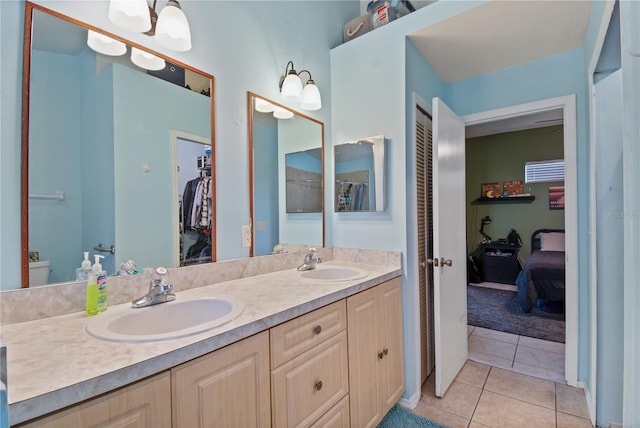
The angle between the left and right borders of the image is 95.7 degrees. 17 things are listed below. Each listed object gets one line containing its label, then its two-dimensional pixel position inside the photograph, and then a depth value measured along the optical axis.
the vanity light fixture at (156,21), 1.09
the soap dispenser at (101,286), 1.01
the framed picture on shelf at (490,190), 5.31
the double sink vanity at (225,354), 0.65
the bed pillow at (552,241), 4.50
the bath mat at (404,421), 1.64
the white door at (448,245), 1.85
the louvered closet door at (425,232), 1.99
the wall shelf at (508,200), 4.94
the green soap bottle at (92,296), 0.99
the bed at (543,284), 3.29
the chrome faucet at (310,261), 1.81
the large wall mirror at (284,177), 1.69
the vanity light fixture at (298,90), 1.80
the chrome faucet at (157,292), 1.08
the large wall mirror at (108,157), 0.97
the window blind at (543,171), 4.74
